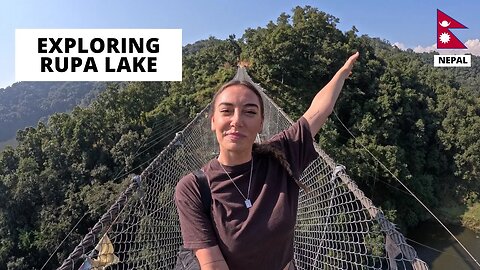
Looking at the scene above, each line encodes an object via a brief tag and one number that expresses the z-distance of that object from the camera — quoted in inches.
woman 32.9
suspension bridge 47.6
